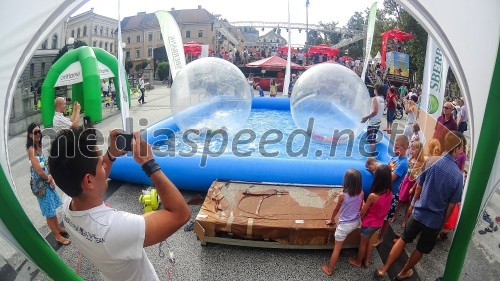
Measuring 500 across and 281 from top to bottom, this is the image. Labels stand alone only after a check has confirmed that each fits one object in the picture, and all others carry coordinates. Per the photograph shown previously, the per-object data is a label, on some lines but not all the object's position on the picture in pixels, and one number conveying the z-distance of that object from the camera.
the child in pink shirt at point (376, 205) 3.40
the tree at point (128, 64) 33.12
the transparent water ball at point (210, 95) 6.13
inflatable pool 5.19
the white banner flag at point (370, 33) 10.20
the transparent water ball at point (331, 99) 6.23
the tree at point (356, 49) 40.78
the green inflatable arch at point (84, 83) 9.95
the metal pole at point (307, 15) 33.12
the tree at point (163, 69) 30.34
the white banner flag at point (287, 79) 13.69
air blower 4.74
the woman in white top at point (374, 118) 6.89
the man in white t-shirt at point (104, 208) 1.53
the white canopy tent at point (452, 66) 1.98
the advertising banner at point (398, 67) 14.92
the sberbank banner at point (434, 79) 6.03
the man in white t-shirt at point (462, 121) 6.86
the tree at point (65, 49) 21.54
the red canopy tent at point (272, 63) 20.33
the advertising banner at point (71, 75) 10.39
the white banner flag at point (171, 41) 10.18
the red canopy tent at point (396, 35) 15.05
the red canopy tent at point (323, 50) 24.25
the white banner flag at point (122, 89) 4.69
